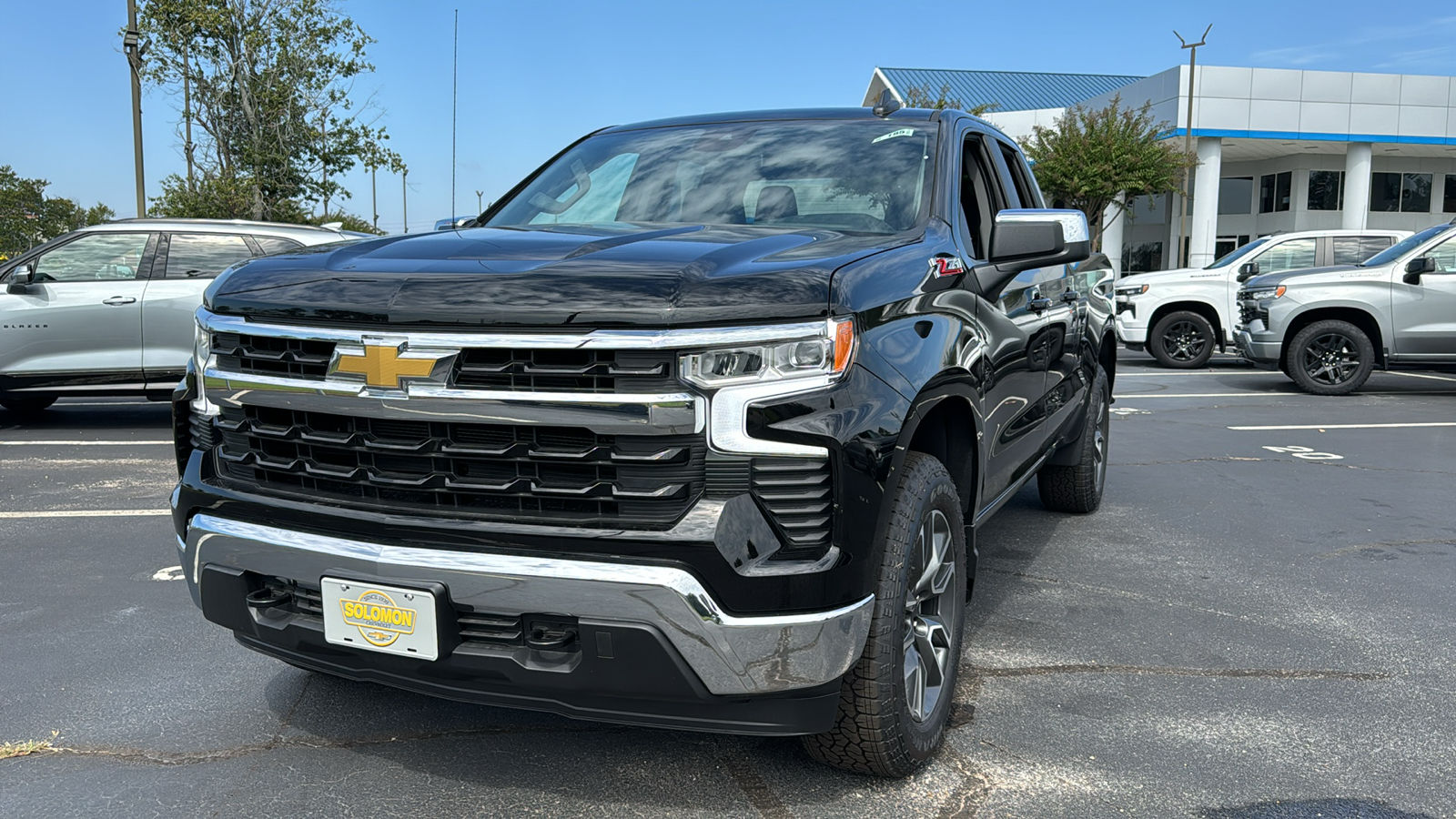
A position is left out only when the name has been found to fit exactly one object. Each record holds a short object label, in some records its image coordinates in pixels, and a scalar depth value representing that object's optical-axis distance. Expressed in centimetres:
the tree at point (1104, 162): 3177
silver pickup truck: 1133
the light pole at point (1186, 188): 3281
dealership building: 3497
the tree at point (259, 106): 2233
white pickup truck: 1460
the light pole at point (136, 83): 1566
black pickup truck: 228
